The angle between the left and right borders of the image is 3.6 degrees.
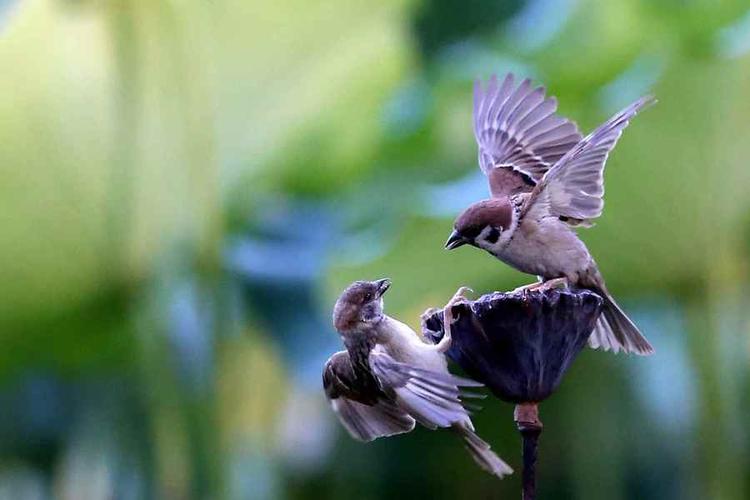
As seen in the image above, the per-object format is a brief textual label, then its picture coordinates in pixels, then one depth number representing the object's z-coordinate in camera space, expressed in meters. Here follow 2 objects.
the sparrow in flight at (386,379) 4.67
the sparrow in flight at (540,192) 4.72
